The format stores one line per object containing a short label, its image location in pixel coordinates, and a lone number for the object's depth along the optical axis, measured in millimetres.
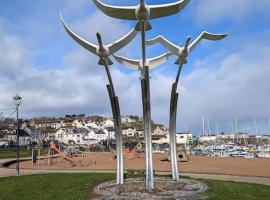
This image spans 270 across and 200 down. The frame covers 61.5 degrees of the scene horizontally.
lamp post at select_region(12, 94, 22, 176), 15158
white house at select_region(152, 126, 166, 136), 91867
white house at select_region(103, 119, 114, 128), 101642
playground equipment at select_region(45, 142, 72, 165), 19855
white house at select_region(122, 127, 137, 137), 93265
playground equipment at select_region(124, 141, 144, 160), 24112
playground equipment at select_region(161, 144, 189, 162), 20619
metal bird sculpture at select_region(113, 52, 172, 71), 10271
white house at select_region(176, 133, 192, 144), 60859
